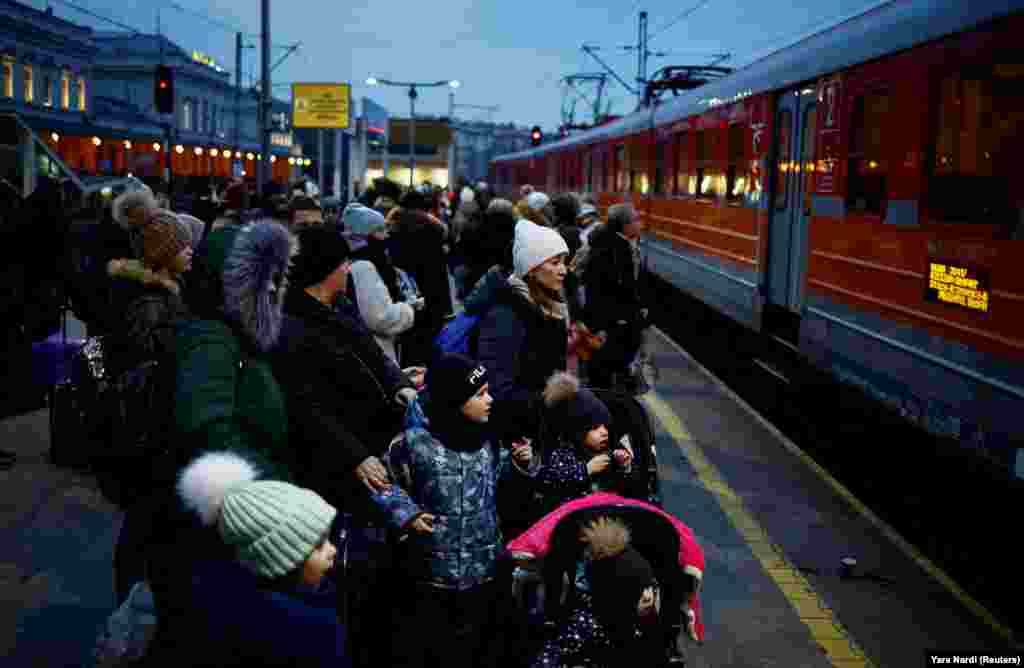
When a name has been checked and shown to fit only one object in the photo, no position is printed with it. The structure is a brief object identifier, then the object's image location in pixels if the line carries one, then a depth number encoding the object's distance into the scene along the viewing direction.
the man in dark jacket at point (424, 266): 8.65
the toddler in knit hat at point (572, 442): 4.24
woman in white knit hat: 4.32
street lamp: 42.24
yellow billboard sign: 28.92
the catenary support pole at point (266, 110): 20.39
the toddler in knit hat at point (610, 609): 3.54
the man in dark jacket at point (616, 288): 7.96
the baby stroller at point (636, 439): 4.50
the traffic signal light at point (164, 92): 20.72
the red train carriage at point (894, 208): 6.42
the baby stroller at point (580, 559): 3.69
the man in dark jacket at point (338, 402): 3.72
